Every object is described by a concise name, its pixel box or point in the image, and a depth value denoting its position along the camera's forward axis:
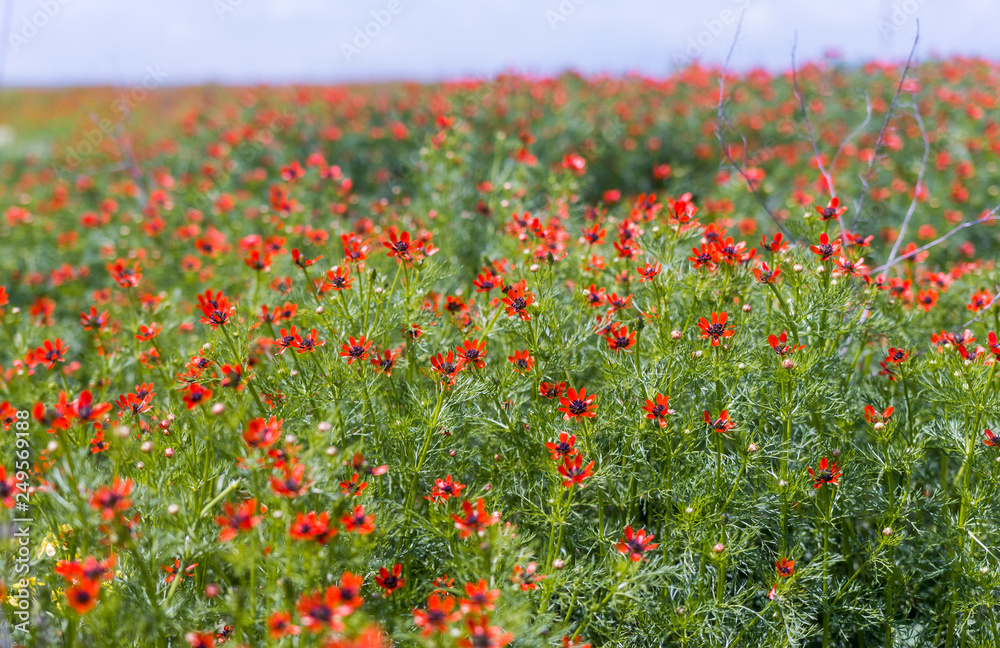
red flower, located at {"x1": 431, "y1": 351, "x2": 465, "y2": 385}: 2.18
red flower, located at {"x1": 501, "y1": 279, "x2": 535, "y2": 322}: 2.24
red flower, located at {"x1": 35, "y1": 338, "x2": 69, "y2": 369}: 2.46
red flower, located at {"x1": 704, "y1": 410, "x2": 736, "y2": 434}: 2.11
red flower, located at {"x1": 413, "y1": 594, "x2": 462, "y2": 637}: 1.42
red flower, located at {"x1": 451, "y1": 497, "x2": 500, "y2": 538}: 1.66
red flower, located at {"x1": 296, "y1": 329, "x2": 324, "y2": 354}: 2.21
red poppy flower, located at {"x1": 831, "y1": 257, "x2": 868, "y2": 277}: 2.22
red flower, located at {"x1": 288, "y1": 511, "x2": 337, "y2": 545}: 1.52
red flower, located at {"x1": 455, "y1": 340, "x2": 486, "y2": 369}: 2.22
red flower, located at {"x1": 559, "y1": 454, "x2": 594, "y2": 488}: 1.91
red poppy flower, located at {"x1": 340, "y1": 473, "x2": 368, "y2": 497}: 1.90
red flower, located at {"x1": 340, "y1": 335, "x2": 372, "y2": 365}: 2.18
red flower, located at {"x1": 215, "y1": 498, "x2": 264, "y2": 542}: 1.54
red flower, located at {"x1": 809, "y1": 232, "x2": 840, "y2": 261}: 2.20
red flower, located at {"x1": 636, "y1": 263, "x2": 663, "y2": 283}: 2.32
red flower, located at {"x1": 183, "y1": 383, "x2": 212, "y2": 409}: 1.80
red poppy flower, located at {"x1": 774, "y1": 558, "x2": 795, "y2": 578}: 2.10
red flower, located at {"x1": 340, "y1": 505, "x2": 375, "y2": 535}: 1.62
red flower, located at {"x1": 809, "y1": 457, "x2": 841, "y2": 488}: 2.14
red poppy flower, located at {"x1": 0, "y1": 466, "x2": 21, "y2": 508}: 1.68
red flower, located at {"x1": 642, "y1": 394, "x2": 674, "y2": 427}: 2.13
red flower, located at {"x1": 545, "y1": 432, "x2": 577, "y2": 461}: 2.02
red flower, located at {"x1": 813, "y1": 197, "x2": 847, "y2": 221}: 2.39
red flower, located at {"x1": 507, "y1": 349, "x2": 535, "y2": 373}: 2.28
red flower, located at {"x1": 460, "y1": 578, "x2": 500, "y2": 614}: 1.46
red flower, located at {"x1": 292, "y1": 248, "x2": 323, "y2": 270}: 2.39
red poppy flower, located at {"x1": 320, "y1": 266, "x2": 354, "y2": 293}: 2.28
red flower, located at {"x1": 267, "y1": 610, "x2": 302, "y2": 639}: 1.42
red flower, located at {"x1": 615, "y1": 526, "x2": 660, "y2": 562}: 1.89
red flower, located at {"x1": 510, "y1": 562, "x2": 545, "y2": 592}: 1.75
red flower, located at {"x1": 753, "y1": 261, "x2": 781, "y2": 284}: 2.26
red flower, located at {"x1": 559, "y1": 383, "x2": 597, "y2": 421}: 2.14
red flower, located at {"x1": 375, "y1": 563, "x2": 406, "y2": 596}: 2.03
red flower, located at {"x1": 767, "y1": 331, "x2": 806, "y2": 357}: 2.16
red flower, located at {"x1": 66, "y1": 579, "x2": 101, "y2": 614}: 1.39
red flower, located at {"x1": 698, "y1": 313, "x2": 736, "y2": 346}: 2.19
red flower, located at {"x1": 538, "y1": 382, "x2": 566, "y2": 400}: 2.27
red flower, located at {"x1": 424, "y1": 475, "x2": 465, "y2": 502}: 2.02
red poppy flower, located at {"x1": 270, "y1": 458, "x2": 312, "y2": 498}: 1.55
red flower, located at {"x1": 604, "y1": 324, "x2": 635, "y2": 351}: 2.29
